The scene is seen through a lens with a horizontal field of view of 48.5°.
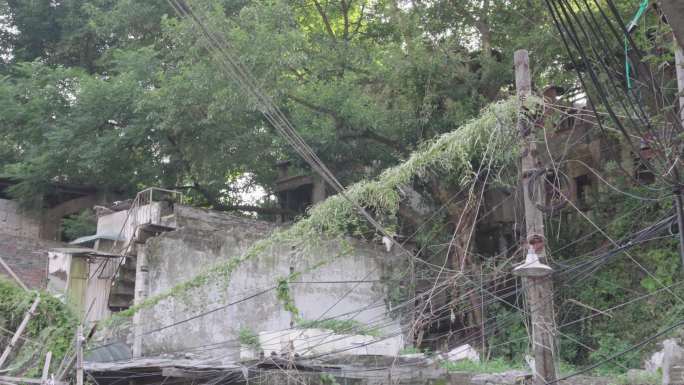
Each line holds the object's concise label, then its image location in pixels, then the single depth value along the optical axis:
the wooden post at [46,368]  11.17
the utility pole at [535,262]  8.40
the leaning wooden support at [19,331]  12.17
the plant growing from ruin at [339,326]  15.03
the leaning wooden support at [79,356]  10.99
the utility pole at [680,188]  6.74
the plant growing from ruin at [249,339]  14.90
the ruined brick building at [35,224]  21.38
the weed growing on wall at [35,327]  12.20
